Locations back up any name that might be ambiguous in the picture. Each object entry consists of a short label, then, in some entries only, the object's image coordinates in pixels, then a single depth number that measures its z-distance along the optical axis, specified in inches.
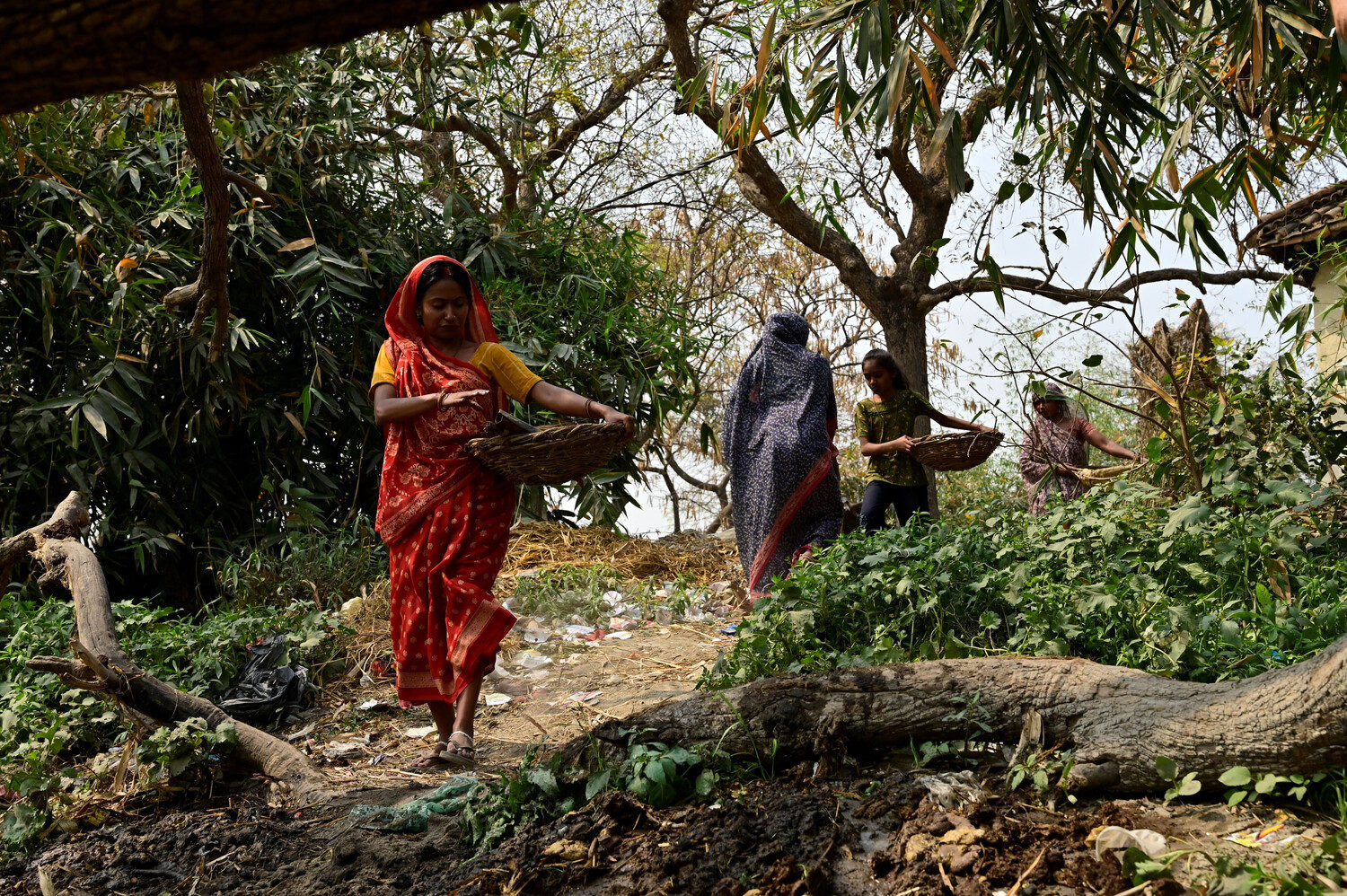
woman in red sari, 153.7
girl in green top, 244.1
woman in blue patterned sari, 221.9
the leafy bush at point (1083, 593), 108.1
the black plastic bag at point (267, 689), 191.0
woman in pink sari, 259.8
